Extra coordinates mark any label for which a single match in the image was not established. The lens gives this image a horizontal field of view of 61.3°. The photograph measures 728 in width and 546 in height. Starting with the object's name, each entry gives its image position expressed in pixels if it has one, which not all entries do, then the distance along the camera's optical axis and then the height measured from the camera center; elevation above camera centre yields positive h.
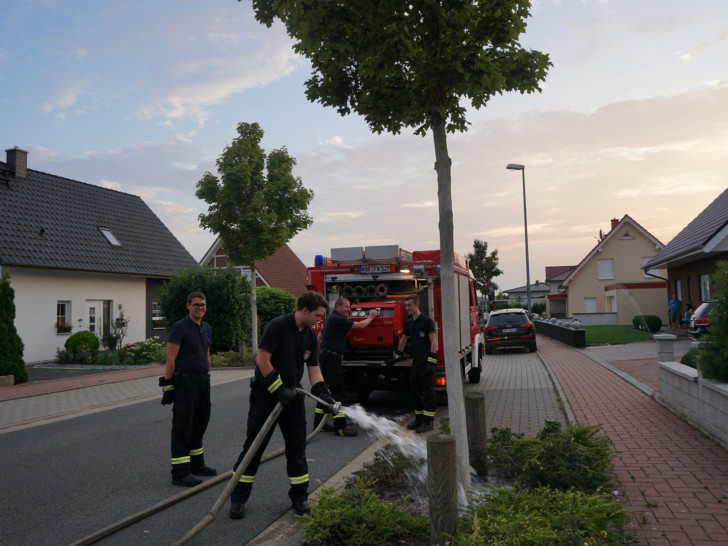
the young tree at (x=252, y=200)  19.66 +3.60
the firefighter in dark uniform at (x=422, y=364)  8.45 -0.80
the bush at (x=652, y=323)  31.23 -1.03
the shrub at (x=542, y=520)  3.65 -1.40
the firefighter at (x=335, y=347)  8.89 -0.55
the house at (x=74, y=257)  20.89 +2.19
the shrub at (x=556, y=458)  5.17 -1.38
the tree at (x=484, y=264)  56.12 +3.86
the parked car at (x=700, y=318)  16.55 -0.44
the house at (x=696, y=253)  21.16 +1.83
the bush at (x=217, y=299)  21.16 +0.43
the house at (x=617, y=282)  44.41 +1.71
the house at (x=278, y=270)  41.22 +2.89
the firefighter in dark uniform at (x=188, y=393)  6.06 -0.82
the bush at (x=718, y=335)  6.64 -0.37
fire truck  9.94 +0.20
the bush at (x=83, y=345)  20.47 -1.06
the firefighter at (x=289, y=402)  5.04 -0.74
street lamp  33.74 +6.35
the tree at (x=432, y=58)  4.38 +1.88
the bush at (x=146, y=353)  20.25 -1.33
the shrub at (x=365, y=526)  4.21 -1.53
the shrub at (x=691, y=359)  9.06 -0.86
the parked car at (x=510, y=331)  21.80 -0.91
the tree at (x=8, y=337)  14.84 -0.53
